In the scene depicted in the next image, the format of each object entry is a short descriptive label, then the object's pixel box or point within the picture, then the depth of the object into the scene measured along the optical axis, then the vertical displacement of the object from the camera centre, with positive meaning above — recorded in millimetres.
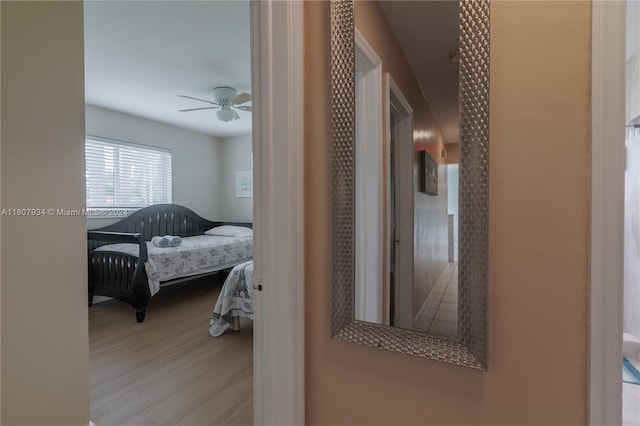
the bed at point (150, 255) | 3088 -533
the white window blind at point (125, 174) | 3797 +476
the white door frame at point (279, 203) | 882 +14
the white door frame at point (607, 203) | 603 +6
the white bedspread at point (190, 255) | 3201 -564
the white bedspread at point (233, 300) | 2678 -809
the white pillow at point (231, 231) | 4734 -361
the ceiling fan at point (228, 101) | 3135 +1136
